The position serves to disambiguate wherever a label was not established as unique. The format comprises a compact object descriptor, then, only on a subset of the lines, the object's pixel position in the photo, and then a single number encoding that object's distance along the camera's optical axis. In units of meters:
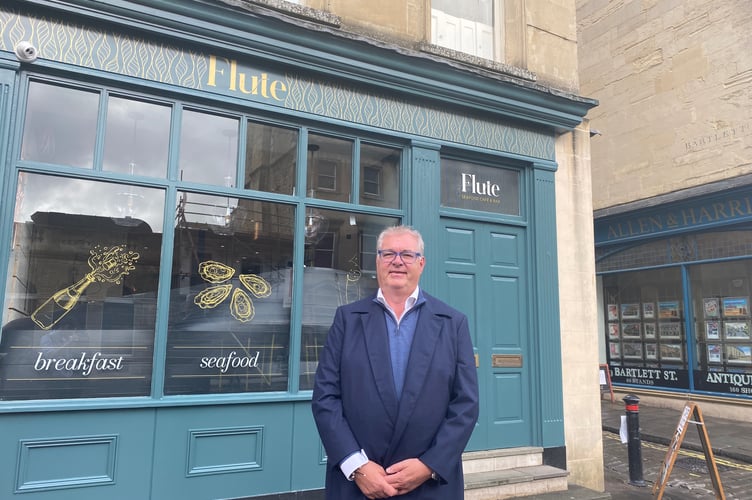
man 2.38
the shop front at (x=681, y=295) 10.83
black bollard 6.47
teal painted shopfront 4.08
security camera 4.05
